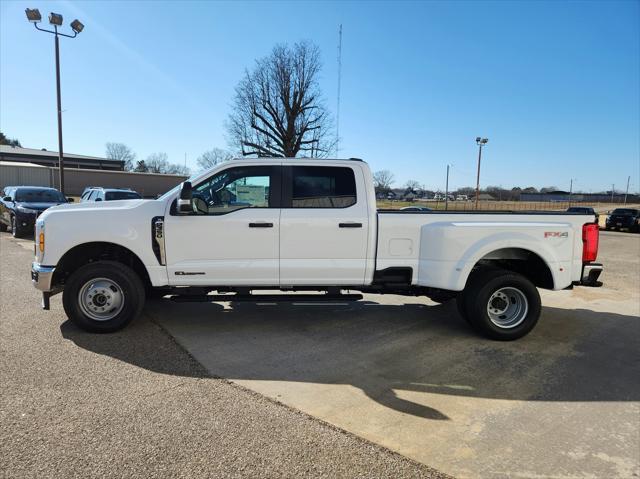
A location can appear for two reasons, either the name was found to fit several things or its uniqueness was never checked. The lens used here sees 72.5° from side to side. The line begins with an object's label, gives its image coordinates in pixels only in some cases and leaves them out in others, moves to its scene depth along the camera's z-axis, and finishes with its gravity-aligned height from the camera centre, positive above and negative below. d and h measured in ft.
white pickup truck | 16.51 -1.64
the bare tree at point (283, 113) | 111.86 +22.73
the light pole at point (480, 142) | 128.77 +19.22
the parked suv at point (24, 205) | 47.52 -1.30
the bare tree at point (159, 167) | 349.41 +24.55
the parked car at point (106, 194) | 50.55 +0.21
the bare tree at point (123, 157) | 333.66 +30.51
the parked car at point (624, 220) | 92.38 -1.71
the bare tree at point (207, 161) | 203.62 +18.23
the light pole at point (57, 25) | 59.67 +23.83
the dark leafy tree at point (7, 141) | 319.57 +38.52
